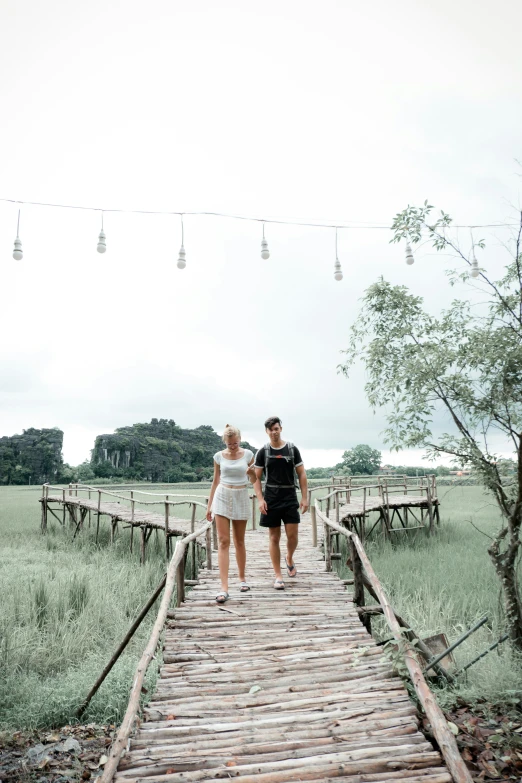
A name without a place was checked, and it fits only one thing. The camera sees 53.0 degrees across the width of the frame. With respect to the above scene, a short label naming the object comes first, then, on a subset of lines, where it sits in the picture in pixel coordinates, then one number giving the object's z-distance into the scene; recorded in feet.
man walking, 16.22
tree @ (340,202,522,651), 18.74
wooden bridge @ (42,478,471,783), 9.15
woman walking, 15.67
